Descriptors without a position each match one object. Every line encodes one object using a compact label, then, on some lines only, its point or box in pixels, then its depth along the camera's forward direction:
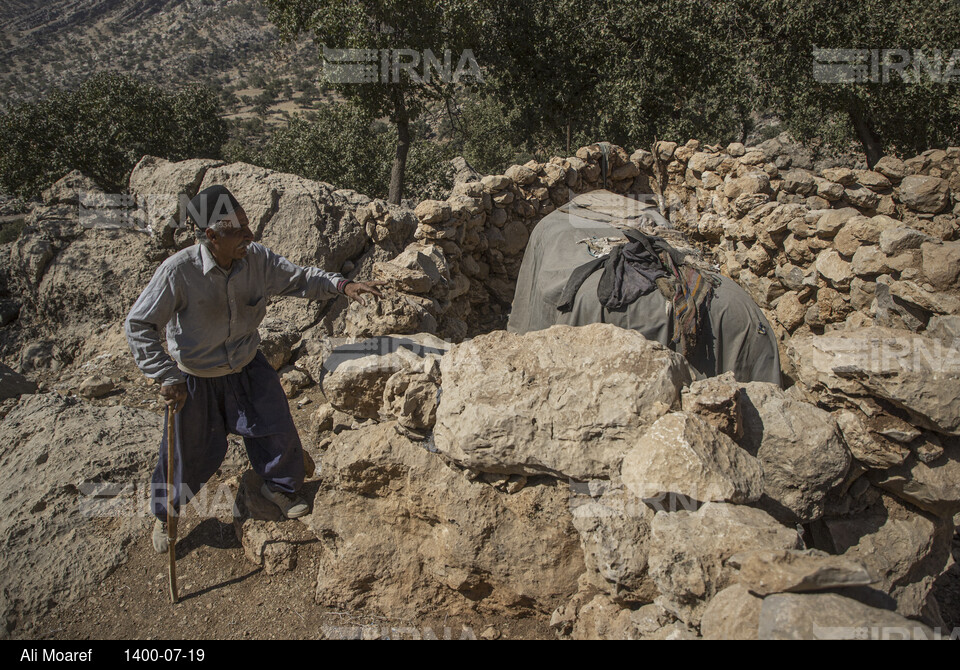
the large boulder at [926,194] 4.68
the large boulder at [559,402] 2.17
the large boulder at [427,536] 2.32
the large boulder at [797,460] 2.19
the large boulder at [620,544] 1.96
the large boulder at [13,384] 4.04
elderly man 2.62
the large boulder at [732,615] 1.55
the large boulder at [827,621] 1.45
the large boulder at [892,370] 2.26
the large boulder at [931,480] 2.40
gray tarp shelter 3.97
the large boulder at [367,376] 2.85
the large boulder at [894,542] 2.49
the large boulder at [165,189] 5.92
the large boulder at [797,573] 1.53
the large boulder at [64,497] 2.68
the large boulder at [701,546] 1.75
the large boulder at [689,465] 1.90
